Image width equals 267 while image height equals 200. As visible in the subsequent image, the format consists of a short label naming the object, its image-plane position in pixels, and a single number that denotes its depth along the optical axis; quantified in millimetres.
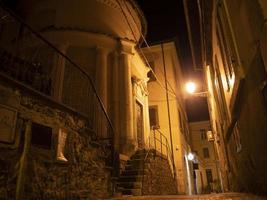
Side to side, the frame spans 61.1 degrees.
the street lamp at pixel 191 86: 13266
